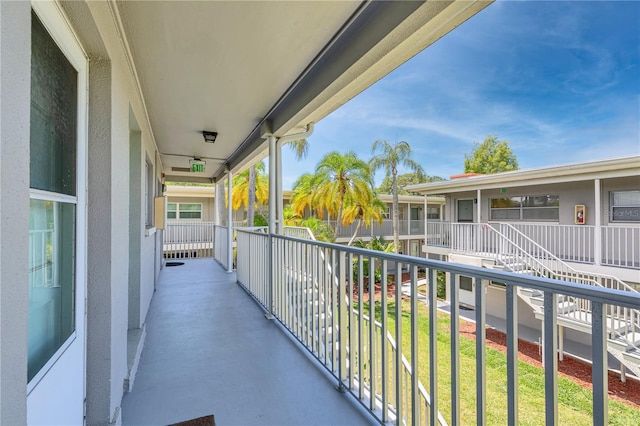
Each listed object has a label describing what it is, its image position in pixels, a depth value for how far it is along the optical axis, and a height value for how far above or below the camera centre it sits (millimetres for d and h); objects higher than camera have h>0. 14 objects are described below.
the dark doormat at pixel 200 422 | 1800 -1254
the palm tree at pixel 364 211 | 12719 +175
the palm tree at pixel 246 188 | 15148 +1428
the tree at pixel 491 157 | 26469 +5179
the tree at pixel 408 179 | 34875 +4269
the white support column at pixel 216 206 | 9273 +285
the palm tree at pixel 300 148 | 15363 +3469
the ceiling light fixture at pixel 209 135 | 4330 +1175
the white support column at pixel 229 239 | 6859 -553
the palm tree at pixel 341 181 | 12055 +1405
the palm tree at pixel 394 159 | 14029 +2644
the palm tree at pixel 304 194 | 12766 +947
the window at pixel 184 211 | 14211 +225
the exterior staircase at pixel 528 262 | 4942 -1249
